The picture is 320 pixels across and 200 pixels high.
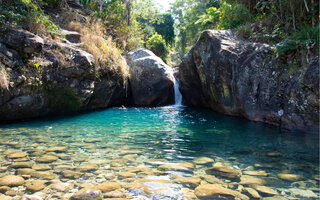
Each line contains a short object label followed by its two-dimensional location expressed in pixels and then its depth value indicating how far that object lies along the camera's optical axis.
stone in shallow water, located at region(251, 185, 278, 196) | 2.47
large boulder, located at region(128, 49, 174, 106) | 11.52
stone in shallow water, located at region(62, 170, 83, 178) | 2.78
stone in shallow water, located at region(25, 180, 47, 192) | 2.43
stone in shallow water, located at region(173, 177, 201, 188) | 2.65
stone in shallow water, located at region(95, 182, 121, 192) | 2.46
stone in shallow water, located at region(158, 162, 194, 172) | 3.09
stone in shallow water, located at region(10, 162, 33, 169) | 3.03
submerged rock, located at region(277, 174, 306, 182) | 2.87
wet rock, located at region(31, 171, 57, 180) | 2.72
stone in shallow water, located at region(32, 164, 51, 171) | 2.97
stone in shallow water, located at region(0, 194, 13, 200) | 2.20
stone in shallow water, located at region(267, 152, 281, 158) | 3.78
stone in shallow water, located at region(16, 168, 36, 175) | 2.81
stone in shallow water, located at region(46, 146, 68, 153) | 3.80
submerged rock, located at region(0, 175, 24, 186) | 2.49
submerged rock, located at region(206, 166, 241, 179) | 2.89
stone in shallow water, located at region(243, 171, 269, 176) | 2.98
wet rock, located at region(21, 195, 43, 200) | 2.17
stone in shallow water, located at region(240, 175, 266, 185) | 2.70
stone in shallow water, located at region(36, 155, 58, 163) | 3.30
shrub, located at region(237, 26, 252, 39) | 8.03
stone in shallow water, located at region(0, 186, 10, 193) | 2.33
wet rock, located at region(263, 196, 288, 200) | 2.36
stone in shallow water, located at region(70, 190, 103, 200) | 2.21
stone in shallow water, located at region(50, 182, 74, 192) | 2.44
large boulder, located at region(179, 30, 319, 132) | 5.25
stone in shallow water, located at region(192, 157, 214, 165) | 3.37
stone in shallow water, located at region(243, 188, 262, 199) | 2.39
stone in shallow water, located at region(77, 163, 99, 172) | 3.01
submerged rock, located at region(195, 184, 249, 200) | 2.35
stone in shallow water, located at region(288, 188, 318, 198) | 2.47
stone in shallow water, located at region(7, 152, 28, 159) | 3.38
